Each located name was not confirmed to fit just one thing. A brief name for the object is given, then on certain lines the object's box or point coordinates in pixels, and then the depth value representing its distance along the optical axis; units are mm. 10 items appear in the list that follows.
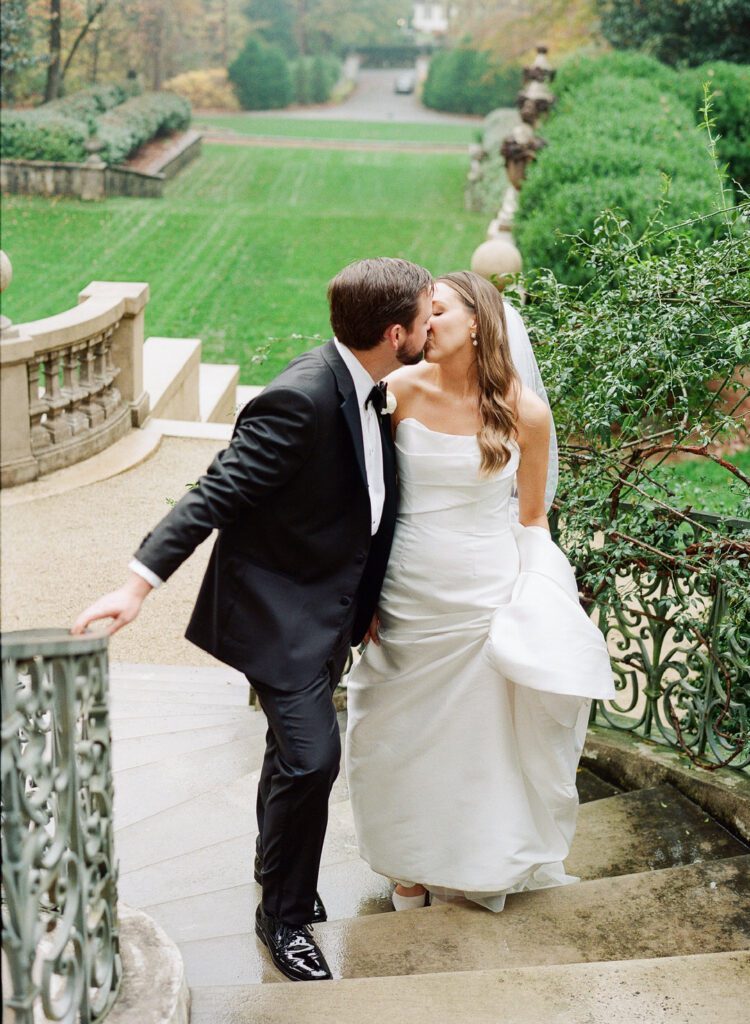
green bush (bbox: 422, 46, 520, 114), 40375
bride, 3318
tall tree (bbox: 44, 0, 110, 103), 25391
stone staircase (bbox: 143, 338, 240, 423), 10719
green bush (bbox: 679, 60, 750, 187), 17797
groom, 2910
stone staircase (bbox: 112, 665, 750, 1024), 2637
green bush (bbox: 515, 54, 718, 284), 11039
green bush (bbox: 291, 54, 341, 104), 44594
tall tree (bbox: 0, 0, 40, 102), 24266
